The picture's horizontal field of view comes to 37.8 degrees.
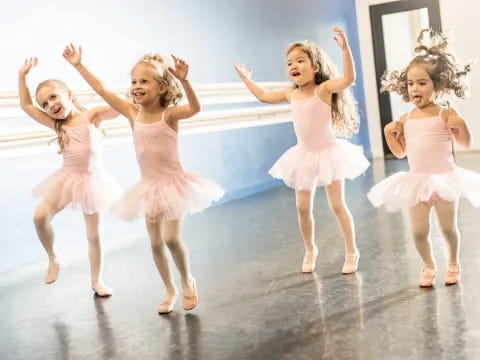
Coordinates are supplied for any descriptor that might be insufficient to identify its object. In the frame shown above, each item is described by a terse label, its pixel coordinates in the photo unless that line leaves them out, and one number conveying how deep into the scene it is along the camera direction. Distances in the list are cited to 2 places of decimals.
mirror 7.68
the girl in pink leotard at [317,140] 2.99
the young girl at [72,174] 2.93
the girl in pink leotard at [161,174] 2.57
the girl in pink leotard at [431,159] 2.55
